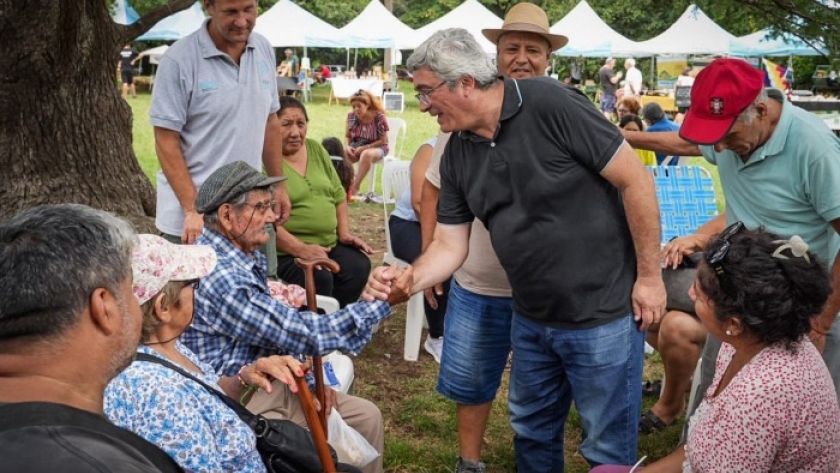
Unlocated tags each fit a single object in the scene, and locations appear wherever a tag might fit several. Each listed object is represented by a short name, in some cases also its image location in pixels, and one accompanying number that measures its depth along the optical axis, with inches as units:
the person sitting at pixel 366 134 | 463.2
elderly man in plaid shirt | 125.4
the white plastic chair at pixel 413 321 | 230.5
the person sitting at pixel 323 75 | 1423.7
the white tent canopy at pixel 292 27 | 981.8
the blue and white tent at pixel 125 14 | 828.4
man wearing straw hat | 150.8
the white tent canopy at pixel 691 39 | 959.6
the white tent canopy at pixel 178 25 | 1045.8
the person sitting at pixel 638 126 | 347.6
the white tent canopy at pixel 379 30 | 991.0
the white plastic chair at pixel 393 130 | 536.9
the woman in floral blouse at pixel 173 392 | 92.7
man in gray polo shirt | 156.9
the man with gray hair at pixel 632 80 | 1002.1
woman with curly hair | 95.1
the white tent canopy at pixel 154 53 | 1300.8
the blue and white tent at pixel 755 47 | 978.7
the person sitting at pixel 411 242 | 223.8
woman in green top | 208.7
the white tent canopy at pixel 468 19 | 951.6
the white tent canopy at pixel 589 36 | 968.3
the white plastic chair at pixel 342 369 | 161.9
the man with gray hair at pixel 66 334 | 56.7
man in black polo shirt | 120.7
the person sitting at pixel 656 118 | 394.6
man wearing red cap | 128.7
